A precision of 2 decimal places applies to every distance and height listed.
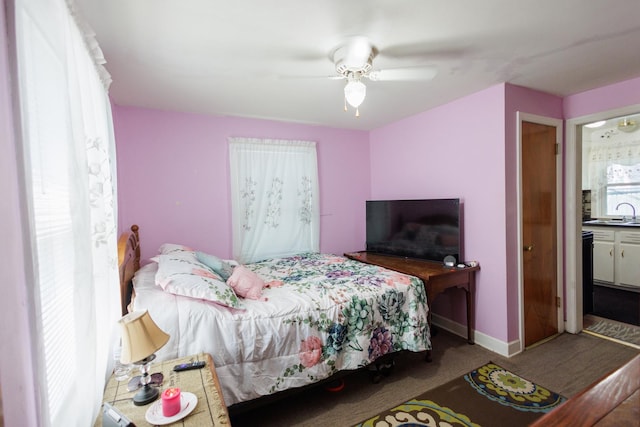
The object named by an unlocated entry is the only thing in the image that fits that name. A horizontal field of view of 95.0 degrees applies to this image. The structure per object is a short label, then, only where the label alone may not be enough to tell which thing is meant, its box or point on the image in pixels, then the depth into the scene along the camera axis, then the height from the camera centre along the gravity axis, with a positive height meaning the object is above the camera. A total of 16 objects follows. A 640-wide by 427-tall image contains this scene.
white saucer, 1.12 -0.80
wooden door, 2.69 -0.33
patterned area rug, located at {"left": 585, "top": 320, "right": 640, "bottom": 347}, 2.77 -1.38
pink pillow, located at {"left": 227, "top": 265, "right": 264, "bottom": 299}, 2.10 -0.57
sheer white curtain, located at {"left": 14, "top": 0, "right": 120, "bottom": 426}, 0.74 +0.01
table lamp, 1.20 -0.56
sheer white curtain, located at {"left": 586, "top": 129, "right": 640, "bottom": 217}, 4.48 +0.54
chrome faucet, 4.54 -0.30
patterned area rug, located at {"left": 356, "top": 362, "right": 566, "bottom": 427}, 1.85 -1.39
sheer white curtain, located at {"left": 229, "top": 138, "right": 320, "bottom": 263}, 3.29 +0.09
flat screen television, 2.85 -0.30
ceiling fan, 1.74 +0.88
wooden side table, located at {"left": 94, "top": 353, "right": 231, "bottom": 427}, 1.14 -0.82
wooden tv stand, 2.52 -0.67
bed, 1.69 -0.75
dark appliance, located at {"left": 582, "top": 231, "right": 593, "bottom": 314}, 3.29 -0.88
